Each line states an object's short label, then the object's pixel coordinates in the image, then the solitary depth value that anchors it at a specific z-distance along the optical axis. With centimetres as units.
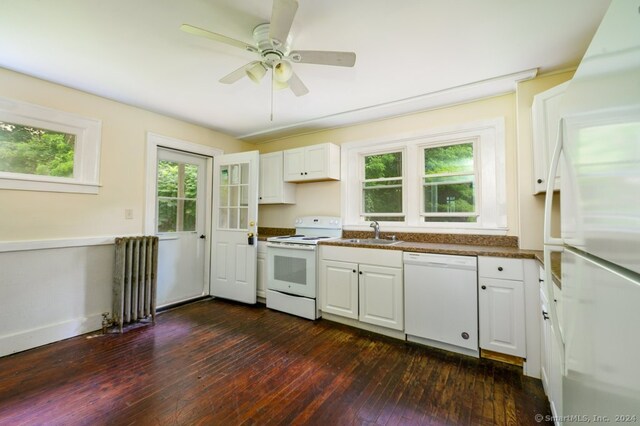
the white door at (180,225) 345
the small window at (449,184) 289
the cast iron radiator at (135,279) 279
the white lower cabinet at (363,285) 261
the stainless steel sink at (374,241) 302
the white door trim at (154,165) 320
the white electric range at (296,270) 310
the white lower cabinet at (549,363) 130
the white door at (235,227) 360
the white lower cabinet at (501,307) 207
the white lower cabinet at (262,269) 359
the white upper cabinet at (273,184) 390
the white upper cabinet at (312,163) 348
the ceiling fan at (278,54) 145
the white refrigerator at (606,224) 41
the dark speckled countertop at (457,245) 213
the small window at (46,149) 234
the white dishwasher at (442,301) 225
